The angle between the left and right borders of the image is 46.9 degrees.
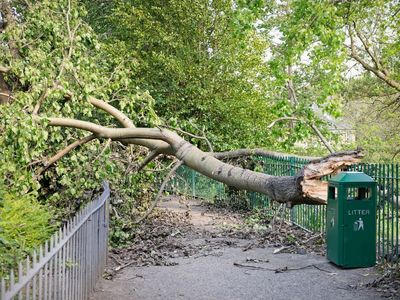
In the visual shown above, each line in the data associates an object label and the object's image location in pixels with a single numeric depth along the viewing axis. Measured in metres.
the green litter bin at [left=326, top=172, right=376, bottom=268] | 7.16
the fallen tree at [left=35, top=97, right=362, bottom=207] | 6.40
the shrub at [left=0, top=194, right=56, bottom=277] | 5.51
